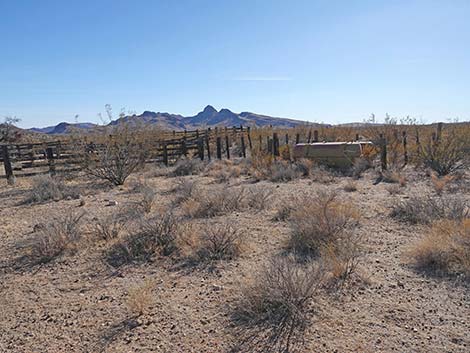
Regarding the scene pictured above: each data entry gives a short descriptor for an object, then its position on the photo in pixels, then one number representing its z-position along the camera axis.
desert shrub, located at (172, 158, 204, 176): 16.91
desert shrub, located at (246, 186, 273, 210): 9.30
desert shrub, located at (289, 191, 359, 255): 6.06
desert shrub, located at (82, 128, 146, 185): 14.30
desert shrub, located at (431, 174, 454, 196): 10.37
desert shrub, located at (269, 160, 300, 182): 13.80
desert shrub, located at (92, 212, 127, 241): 7.07
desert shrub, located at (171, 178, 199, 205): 10.33
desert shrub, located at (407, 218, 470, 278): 5.00
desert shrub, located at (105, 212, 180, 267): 6.13
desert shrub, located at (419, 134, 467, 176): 13.45
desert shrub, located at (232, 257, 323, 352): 3.68
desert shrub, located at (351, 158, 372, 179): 14.15
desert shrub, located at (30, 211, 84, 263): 6.38
